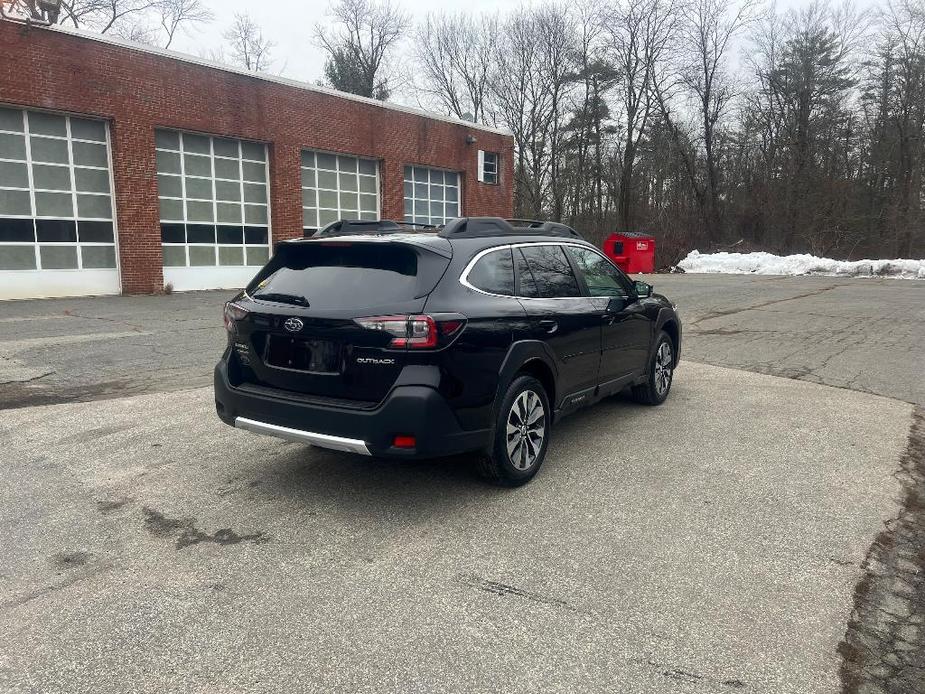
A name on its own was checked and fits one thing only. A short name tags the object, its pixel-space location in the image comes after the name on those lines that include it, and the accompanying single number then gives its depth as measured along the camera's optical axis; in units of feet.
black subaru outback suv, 12.22
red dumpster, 101.71
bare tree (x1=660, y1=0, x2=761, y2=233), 139.95
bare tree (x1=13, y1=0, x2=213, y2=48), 101.86
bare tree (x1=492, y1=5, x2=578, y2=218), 145.79
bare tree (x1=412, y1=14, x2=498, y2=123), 155.53
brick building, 56.03
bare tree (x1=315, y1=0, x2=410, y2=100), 147.02
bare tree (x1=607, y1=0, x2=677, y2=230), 139.13
